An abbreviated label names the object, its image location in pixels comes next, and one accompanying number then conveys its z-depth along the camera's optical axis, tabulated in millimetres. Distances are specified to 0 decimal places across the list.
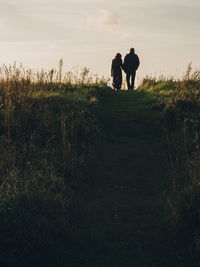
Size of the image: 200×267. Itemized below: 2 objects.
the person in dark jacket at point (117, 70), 20172
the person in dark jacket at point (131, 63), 20000
